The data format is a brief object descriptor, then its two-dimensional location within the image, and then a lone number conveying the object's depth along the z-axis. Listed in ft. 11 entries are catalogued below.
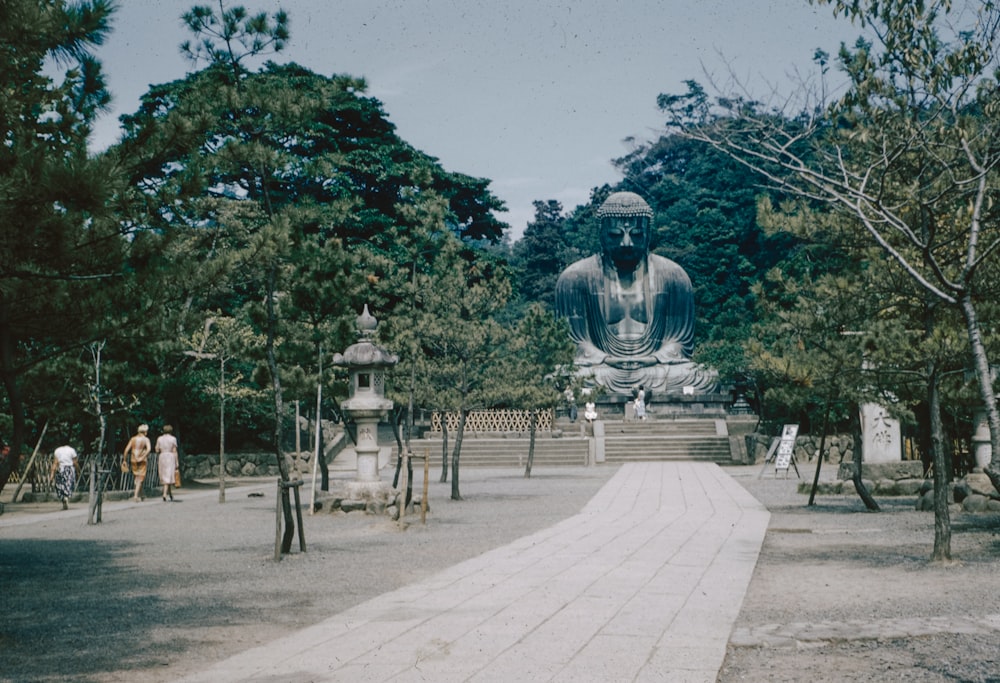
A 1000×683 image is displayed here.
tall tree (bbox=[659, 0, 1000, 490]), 28.45
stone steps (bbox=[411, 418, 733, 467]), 98.17
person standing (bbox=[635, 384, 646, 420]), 116.26
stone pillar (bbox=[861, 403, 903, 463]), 64.54
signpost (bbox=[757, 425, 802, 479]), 75.92
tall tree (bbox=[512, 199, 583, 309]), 194.90
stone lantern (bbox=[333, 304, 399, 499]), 52.63
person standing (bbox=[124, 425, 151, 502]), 63.82
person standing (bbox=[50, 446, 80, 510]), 61.05
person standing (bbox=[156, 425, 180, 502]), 65.05
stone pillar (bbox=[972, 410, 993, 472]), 51.29
